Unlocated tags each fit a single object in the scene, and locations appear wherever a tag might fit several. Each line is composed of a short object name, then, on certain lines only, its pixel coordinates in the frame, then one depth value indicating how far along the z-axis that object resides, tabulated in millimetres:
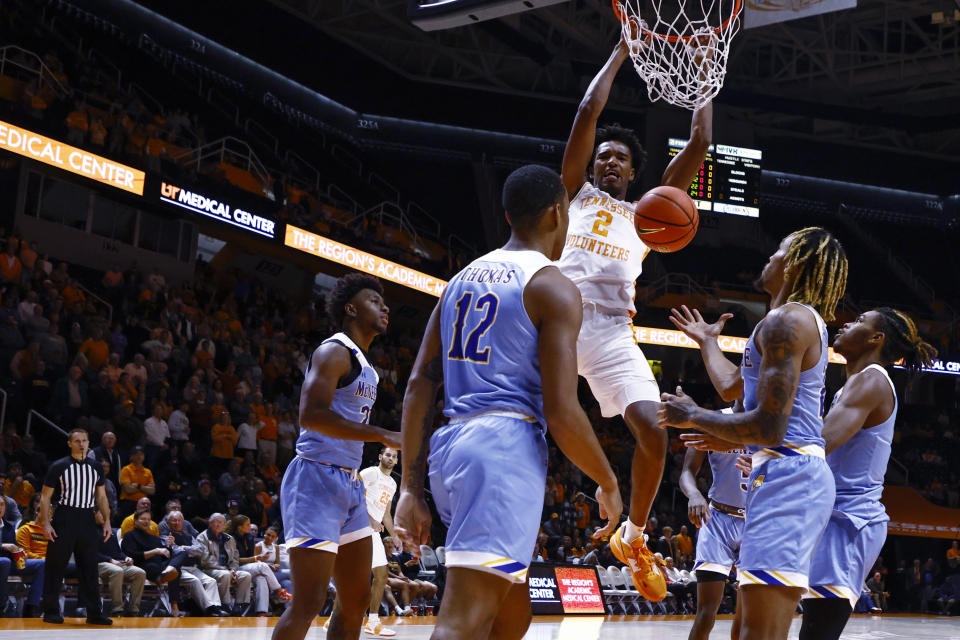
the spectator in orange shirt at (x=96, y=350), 13828
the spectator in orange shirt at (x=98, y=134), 15906
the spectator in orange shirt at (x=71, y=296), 14750
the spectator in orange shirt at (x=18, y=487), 10805
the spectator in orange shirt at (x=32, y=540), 9859
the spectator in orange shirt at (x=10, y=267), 13841
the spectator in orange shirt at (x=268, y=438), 14812
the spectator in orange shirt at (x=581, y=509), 18562
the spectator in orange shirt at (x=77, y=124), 15016
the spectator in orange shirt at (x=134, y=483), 11734
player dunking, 5227
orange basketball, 5355
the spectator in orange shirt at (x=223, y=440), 13930
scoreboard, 20750
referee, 9109
